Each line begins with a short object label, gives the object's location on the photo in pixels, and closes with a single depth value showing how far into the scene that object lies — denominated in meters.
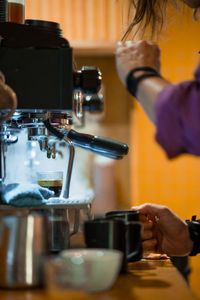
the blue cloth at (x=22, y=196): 1.26
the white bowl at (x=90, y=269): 0.94
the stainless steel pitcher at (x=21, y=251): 1.06
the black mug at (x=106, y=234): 1.18
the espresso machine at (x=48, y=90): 1.28
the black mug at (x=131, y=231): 1.24
